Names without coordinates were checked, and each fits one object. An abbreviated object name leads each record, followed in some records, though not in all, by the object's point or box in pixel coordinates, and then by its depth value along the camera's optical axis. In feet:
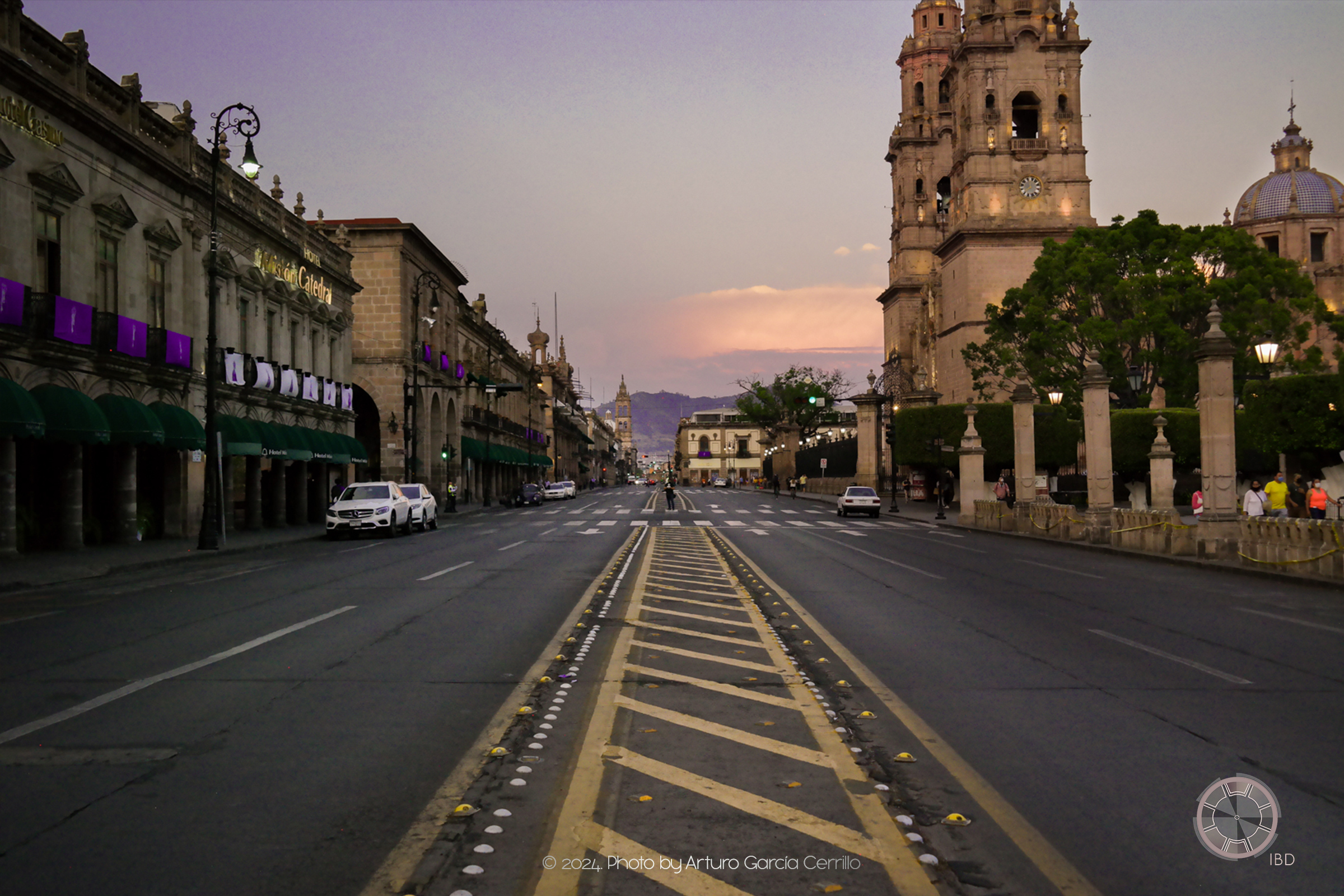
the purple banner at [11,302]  70.08
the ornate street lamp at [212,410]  80.43
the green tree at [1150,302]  139.44
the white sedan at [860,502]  153.79
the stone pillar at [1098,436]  89.66
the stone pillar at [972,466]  126.93
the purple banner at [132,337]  84.73
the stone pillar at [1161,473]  85.30
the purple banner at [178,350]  92.89
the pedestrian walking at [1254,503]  78.84
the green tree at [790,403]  353.10
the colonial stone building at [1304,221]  273.95
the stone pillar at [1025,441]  110.32
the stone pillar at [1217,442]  67.00
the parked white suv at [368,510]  99.40
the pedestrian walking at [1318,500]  78.38
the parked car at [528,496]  214.90
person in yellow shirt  77.20
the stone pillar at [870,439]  205.26
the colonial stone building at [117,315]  73.46
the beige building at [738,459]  647.97
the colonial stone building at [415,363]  176.04
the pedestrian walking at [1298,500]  88.07
